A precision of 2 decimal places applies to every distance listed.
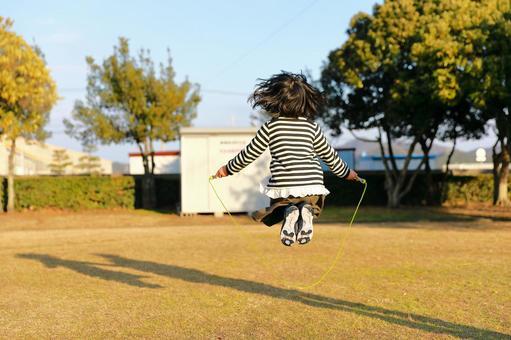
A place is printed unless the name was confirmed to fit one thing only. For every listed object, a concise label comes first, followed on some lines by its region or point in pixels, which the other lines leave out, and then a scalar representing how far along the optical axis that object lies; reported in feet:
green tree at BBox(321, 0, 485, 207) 80.53
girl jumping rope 19.34
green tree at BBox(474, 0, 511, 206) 74.90
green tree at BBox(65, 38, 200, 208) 99.81
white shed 87.04
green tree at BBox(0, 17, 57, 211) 87.97
